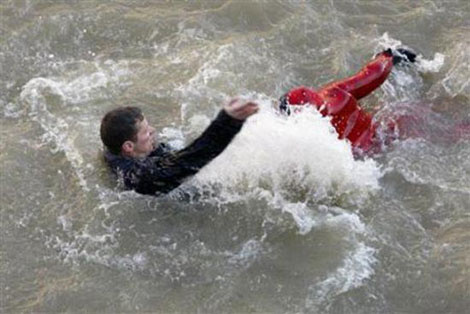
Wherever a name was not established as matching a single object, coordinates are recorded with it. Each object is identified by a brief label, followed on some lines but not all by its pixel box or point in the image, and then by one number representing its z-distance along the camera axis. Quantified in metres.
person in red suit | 11.09
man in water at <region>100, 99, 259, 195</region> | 9.29
